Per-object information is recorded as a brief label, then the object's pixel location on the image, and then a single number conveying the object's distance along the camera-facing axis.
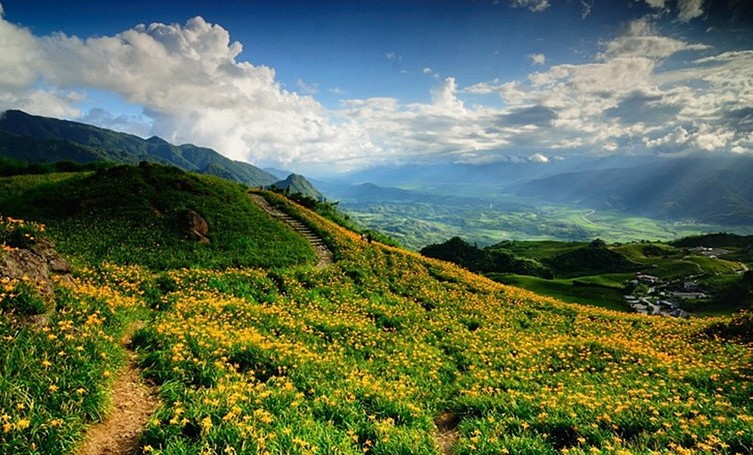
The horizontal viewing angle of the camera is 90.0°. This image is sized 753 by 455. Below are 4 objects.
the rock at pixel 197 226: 25.78
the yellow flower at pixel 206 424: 6.35
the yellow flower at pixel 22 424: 5.33
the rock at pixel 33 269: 9.49
